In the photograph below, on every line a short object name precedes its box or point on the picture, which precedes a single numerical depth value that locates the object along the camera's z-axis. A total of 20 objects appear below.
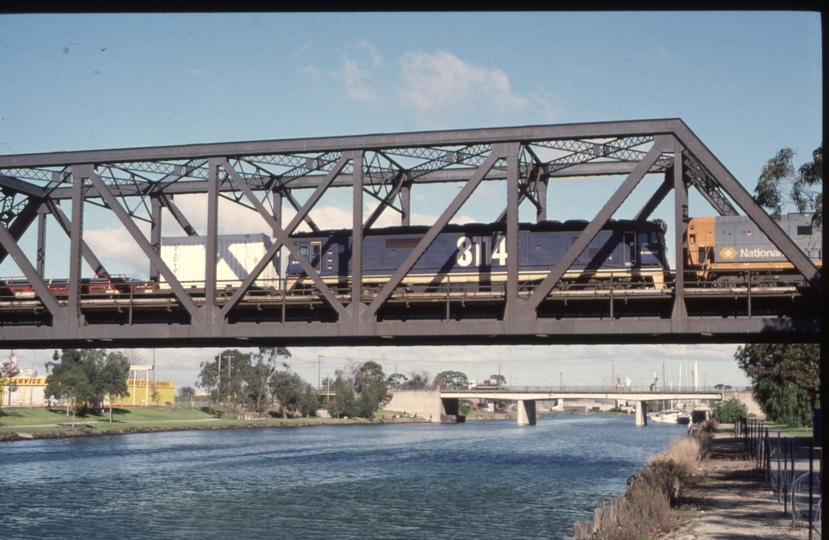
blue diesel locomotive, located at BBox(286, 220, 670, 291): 44.50
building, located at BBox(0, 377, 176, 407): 147.00
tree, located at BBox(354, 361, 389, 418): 175.12
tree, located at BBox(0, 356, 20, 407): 111.43
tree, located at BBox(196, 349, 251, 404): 167.00
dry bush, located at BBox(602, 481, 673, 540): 25.86
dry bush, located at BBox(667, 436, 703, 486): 44.08
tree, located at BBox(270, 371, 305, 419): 161.00
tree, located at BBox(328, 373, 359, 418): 172.38
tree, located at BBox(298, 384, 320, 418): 164.15
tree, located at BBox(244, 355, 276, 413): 163.88
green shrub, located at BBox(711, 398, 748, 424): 132.27
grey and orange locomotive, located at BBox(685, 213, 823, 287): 42.88
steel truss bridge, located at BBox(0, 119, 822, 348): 30.41
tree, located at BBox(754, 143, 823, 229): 51.75
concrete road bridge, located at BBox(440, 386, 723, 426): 156.25
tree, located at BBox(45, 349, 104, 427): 116.69
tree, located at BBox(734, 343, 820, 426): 59.12
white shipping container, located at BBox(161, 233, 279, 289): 54.25
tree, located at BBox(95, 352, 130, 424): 126.12
